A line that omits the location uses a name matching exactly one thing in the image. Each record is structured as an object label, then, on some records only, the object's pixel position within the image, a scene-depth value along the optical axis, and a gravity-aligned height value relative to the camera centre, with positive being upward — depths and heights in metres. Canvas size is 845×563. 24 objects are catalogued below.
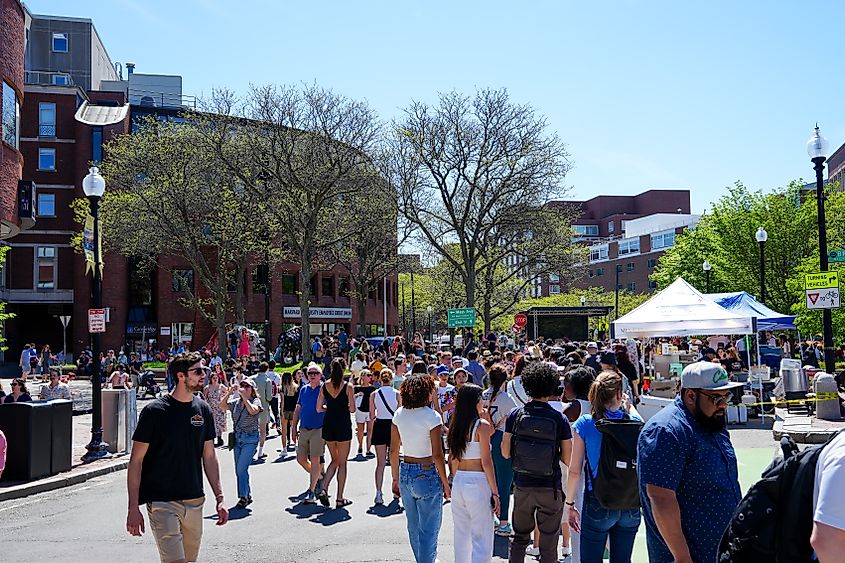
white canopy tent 18.78 -0.03
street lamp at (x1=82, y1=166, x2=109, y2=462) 15.39 -0.82
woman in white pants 6.18 -1.29
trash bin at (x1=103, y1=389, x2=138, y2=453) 16.47 -1.86
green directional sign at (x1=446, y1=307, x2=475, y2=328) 37.84 +0.14
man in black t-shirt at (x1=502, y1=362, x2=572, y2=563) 6.17 -1.27
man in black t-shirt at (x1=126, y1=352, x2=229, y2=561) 5.69 -0.99
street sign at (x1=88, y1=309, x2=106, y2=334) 15.80 +0.11
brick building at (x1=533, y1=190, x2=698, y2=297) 99.50 +11.09
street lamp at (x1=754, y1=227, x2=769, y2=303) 25.55 +2.46
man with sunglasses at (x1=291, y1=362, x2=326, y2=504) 10.70 -1.40
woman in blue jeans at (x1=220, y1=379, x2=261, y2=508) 10.66 -1.41
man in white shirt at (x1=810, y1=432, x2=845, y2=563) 2.55 -0.61
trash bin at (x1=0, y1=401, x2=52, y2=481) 12.72 -1.71
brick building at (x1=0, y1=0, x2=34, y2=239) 20.56 +5.41
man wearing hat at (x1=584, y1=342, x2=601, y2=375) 14.45 -0.75
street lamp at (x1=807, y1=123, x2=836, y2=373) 16.19 +2.31
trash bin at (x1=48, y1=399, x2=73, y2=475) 13.34 -1.75
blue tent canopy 20.78 +0.14
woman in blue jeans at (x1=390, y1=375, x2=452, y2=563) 6.57 -1.18
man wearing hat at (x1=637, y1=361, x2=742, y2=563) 3.98 -0.74
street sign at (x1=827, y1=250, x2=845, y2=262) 17.17 +1.22
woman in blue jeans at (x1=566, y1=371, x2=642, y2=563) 5.57 -1.24
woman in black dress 10.24 -1.22
